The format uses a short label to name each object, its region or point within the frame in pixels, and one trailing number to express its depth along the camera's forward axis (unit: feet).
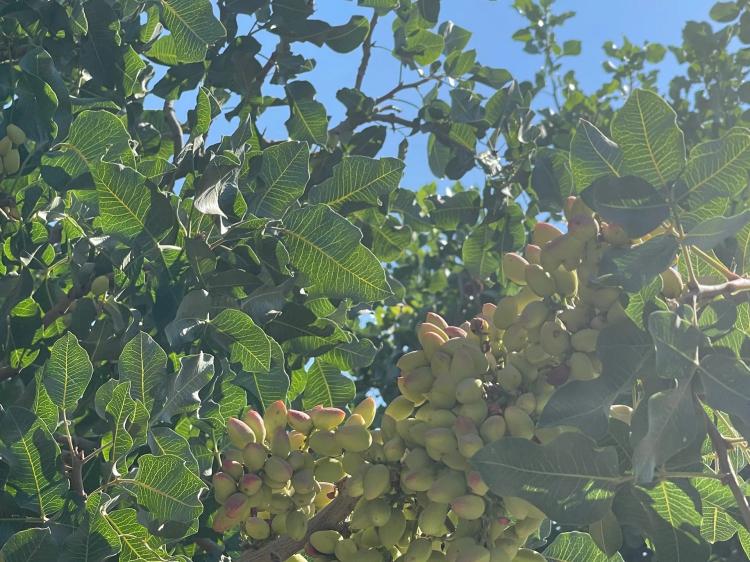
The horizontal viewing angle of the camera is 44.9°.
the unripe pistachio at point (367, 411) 3.91
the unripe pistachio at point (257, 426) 3.87
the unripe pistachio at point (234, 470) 3.67
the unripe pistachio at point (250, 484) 3.57
